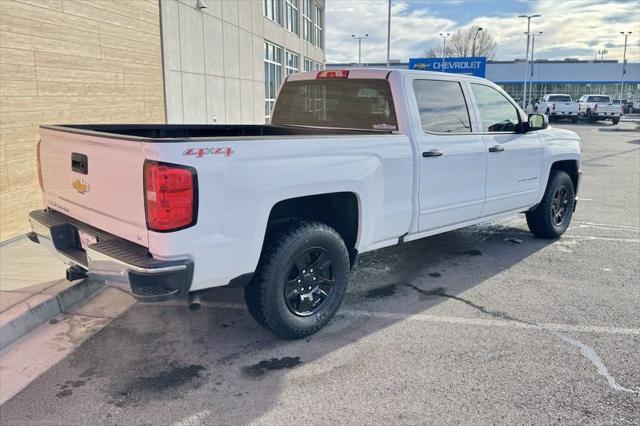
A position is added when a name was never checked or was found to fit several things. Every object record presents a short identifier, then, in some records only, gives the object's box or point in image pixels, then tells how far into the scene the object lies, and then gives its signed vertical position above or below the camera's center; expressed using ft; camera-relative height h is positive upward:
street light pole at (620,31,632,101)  221.29 +20.65
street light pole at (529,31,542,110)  221.46 +13.91
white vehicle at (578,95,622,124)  120.88 +2.49
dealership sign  115.24 +11.75
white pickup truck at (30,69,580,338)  10.07 -1.58
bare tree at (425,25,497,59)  263.49 +37.34
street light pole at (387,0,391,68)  118.49 +19.89
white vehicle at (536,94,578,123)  126.31 +2.86
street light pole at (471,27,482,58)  262.47 +34.81
